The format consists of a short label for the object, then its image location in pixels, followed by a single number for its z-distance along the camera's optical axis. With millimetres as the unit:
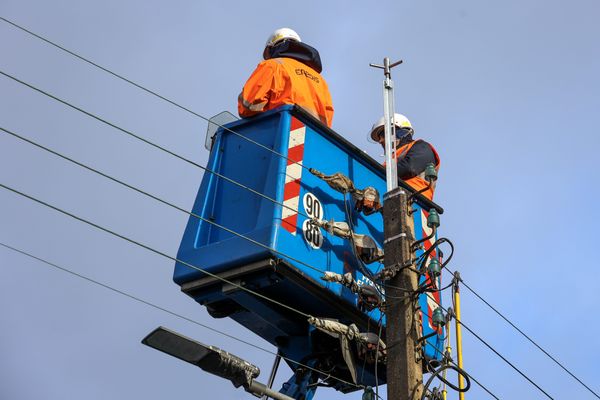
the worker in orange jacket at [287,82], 16215
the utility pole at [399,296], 13423
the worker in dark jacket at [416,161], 17647
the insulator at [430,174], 15074
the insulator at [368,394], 14127
